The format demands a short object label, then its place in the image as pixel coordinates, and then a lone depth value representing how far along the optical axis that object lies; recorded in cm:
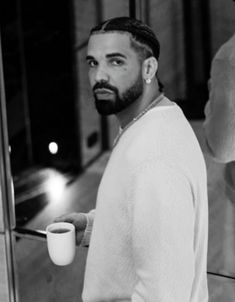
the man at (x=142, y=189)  206
